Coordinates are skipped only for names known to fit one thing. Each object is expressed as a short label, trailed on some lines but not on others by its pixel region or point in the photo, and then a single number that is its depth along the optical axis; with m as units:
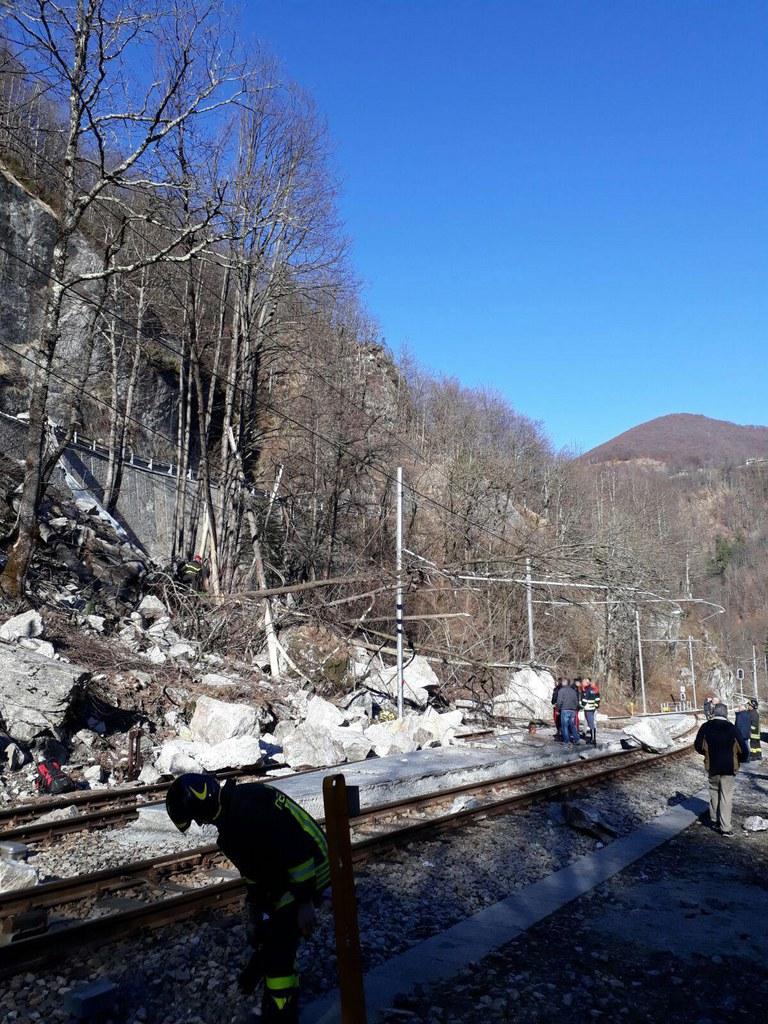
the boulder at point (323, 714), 17.09
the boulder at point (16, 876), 7.21
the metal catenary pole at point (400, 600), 19.53
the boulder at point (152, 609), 21.03
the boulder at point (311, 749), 13.66
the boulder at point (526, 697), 24.39
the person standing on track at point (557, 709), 19.55
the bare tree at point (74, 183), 17.12
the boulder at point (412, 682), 22.31
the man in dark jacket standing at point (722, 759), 10.70
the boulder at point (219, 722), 14.41
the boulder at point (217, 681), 17.33
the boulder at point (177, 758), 12.52
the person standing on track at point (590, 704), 20.66
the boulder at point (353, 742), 14.76
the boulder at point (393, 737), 15.74
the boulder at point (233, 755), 12.68
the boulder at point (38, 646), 14.75
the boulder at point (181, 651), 18.76
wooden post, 3.97
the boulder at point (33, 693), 12.52
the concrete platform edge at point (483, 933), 5.30
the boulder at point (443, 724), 17.81
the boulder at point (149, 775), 12.50
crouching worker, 4.19
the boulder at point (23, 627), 14.96
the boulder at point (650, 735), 20.41
